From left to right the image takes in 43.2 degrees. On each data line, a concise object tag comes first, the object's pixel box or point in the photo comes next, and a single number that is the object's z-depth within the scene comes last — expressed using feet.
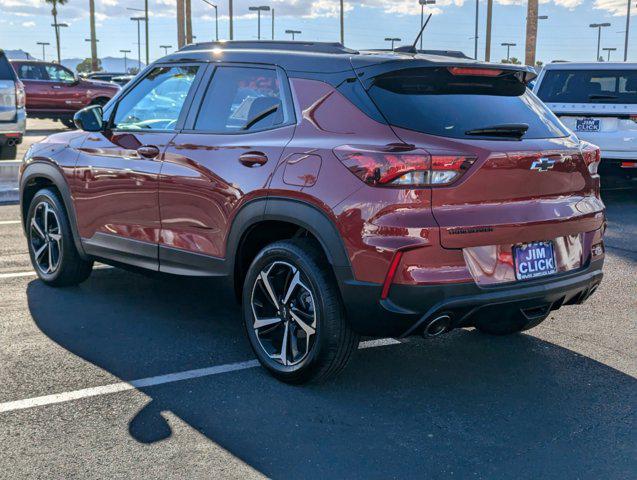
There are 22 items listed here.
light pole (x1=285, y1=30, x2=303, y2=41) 290.11
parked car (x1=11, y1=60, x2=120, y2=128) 78.84
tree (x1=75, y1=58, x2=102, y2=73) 394.13
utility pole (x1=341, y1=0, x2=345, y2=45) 207.21
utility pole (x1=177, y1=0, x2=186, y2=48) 104.27
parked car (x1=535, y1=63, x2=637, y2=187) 34.94
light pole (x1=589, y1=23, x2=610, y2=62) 274.16
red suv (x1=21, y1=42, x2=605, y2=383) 12.06
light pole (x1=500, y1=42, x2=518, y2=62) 328.19
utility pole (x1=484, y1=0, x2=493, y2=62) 126.21
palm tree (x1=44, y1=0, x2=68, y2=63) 282.11
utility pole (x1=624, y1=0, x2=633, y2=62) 242.68
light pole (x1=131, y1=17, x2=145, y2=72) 279.59
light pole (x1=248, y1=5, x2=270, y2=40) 253.69
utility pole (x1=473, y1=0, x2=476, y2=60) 223.02
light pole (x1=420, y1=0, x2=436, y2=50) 190.08
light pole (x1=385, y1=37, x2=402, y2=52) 266.16
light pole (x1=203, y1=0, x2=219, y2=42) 265.21
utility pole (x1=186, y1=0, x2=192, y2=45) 122.52
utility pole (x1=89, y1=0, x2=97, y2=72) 161.38
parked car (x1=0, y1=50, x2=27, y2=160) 41.39
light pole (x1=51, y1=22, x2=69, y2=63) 281.13
